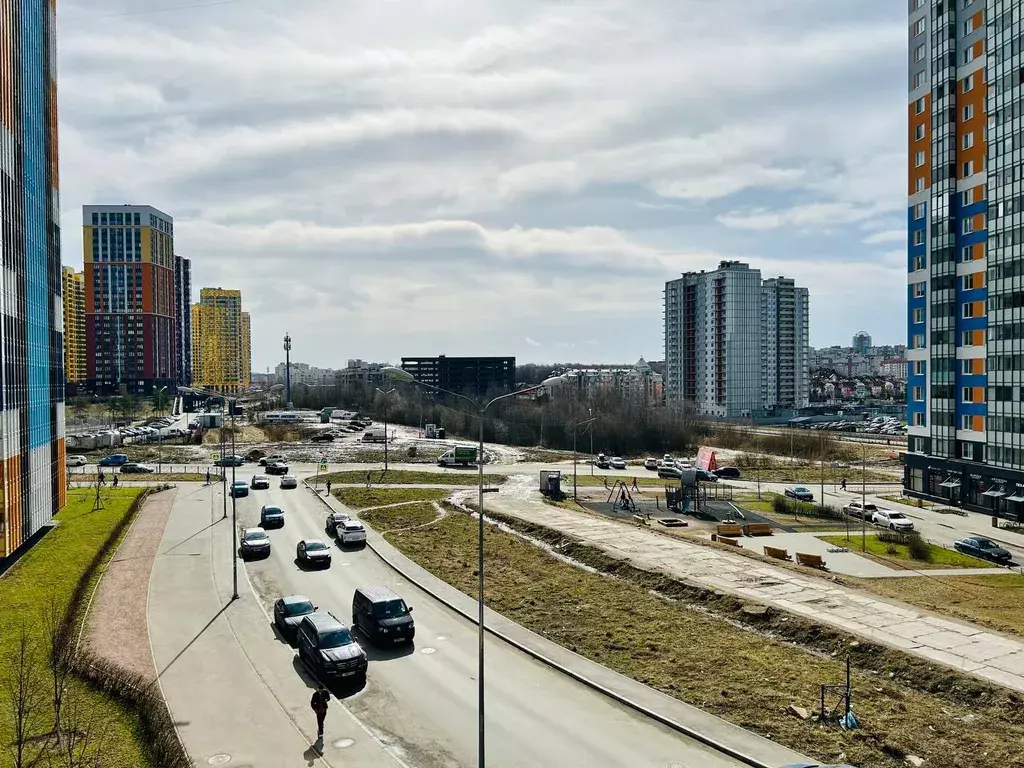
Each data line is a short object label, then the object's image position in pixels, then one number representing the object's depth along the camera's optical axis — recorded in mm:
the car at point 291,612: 27422
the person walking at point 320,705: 19197
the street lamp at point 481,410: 16781
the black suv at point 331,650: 23062
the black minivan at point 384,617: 26672
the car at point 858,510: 58125
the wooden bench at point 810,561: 40281
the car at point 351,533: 43375
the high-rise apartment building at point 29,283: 39375
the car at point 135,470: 80312
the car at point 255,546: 40750
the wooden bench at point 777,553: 41312
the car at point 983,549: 44594
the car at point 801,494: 66875
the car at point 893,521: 52500
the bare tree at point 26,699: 17844
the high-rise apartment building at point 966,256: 59406
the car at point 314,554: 39000
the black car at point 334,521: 46538
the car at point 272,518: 49281
